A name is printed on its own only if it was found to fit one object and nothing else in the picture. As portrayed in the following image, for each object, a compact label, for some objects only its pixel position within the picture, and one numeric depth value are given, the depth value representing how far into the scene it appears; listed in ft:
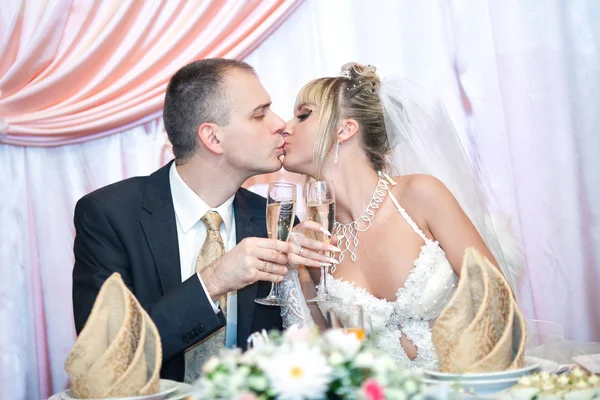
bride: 9.43
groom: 7.73
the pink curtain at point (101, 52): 11.00
